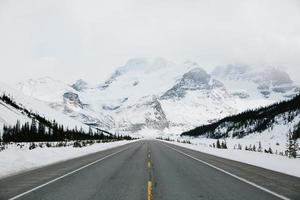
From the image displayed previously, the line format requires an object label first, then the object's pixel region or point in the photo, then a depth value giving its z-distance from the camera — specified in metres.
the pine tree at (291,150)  21.90
